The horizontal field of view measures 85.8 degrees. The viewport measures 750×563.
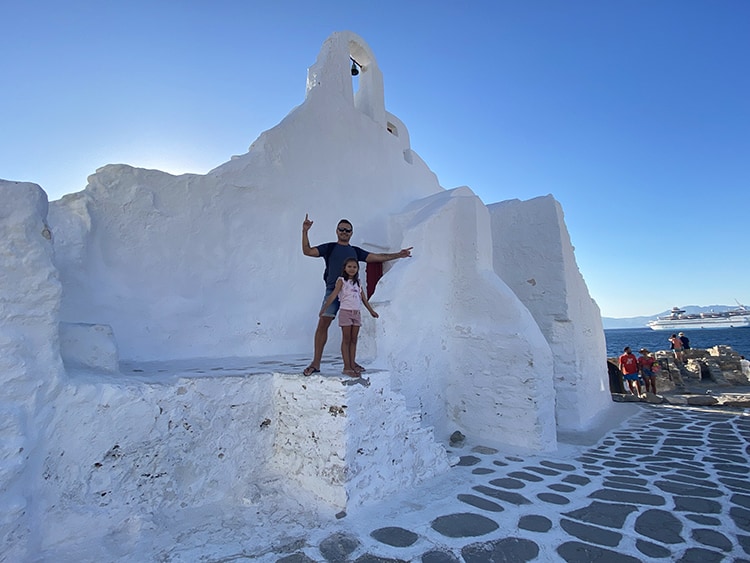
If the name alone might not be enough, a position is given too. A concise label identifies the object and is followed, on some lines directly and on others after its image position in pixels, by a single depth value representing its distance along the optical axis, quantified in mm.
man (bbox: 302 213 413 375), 3822
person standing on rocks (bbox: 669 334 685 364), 16378
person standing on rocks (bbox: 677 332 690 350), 17281
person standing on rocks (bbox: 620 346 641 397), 11633
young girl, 3762
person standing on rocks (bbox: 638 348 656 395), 11945
